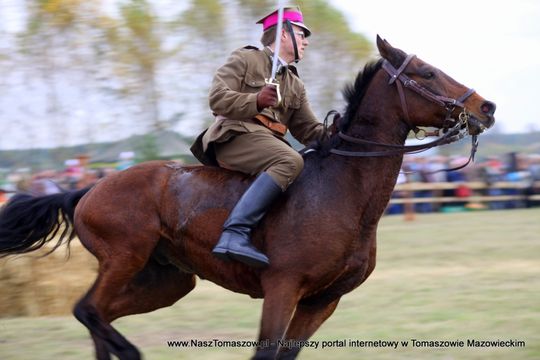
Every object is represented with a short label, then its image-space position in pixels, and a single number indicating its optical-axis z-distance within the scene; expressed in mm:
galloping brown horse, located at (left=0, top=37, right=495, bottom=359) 11094
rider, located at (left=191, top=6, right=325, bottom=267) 11242
